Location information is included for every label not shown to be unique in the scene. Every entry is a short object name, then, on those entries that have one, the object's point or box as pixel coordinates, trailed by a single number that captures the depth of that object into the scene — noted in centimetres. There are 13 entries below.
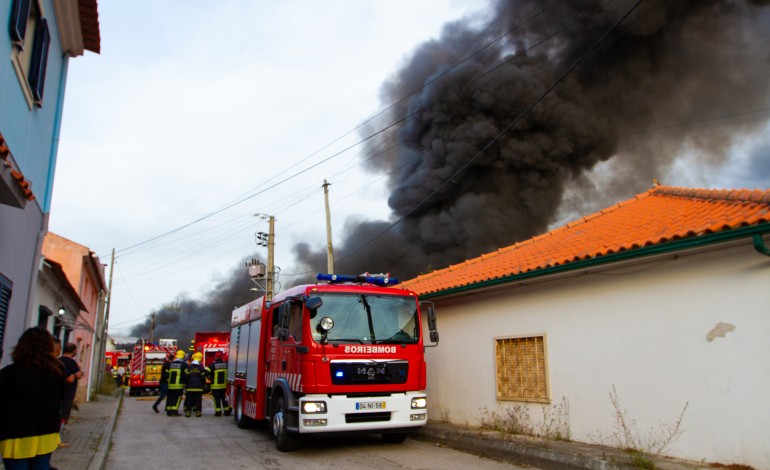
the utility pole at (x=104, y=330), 2661
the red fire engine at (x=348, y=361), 715
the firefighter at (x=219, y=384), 1310
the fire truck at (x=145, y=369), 2311
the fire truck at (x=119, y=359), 3558
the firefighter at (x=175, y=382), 1328
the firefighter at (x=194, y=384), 1319
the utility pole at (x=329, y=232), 1866
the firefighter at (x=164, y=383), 1417
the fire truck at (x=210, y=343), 2302
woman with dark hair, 351
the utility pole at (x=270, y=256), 2205
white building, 536
